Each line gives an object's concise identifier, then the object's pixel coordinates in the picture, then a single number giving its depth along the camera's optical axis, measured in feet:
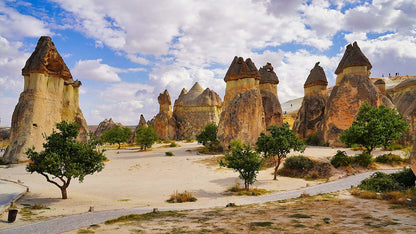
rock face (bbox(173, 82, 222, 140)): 184.75
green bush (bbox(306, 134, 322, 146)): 107.18
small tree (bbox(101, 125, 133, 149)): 130.93
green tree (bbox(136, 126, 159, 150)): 115.44
